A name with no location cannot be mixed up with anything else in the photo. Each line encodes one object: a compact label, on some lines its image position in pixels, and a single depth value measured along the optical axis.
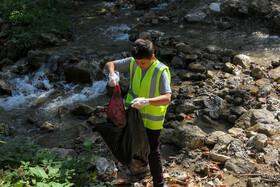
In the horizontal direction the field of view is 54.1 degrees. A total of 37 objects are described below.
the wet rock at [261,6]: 8.70
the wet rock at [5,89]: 6.87
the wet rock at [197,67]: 6.55
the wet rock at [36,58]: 7.60
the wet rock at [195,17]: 9.43
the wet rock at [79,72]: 7.03
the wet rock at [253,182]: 2.86
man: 2.49
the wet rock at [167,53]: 7.32
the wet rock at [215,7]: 9.49
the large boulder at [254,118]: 4.21
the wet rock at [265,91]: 5.16
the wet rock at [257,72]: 5.86
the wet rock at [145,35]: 8.02
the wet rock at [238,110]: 4.76
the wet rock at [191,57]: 7.02
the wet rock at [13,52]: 8.24
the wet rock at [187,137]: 3.88
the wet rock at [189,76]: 6.30
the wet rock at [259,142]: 3.52
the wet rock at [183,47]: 7.40
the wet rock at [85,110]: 5.81
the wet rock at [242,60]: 6.37
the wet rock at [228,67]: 6.31
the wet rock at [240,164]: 3.18
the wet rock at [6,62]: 8.09
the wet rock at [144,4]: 10.91
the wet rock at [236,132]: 3.97
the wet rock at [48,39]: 8.36
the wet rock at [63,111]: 5.92
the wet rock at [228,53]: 6.92
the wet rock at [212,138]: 3.86
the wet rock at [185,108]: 5.05
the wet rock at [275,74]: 5.73
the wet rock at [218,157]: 3.41
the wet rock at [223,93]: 5.41
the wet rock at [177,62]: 7.09
